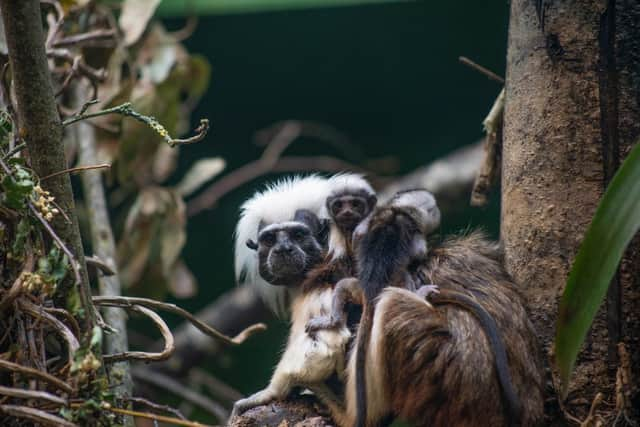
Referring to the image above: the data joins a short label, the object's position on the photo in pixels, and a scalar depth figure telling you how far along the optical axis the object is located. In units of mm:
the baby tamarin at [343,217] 5437
